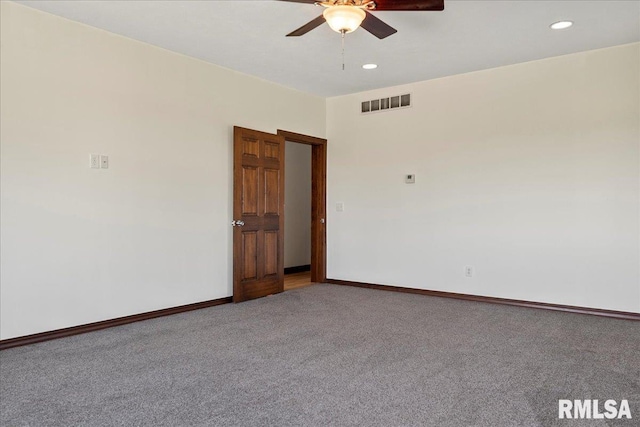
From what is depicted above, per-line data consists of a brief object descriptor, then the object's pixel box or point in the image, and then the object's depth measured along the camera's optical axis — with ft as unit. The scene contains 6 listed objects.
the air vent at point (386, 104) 18.86
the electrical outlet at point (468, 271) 17.12
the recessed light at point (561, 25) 12.23
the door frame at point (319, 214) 21.30
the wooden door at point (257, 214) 16.56
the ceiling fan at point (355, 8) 9.07
